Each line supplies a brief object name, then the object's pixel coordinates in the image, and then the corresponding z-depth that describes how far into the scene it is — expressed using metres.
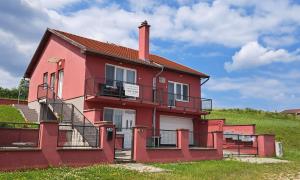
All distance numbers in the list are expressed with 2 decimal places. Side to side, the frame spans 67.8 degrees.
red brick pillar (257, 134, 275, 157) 14.65
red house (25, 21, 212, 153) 13.55
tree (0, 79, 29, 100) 30.70
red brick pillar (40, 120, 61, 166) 8.48
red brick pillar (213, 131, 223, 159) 12.83
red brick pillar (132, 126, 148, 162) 10.28
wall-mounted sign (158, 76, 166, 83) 16.29
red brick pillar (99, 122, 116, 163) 9.66
